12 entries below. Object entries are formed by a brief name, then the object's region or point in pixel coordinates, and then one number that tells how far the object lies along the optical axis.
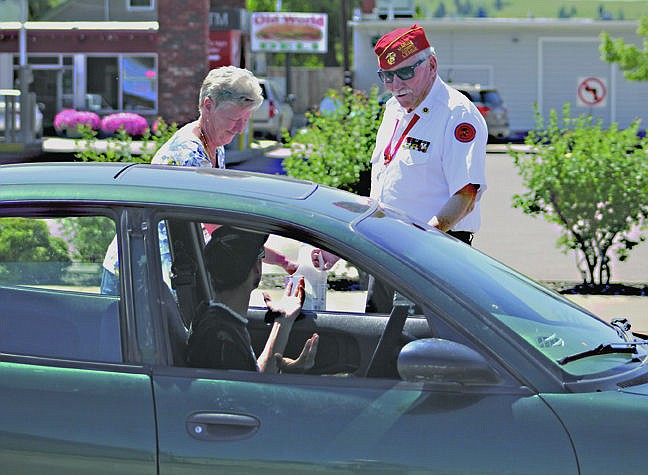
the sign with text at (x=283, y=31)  48.34
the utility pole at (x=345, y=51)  38.91
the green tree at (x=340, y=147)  10.50
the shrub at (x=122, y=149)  10.16
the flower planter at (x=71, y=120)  35.00
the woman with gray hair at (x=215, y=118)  4.67
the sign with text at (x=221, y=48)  28.69
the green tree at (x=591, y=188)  9.79
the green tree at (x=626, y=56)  35.97
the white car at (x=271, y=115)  32.69
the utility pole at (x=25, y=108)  24.77
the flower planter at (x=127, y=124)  32.84
